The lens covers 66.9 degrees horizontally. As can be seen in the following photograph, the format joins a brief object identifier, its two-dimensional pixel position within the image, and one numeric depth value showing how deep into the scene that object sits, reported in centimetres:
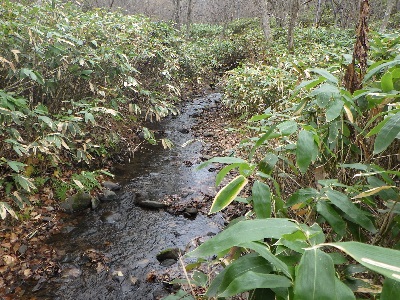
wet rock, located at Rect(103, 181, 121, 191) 498
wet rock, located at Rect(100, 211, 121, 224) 429
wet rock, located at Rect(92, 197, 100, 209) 445
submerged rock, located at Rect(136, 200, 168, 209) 465
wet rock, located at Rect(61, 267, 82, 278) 331
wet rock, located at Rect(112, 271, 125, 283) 330
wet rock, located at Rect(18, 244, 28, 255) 341
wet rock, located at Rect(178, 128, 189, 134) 791
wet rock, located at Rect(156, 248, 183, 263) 362
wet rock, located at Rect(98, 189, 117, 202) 471
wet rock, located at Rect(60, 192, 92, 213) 429
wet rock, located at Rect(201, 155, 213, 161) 626
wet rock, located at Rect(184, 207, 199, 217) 448
